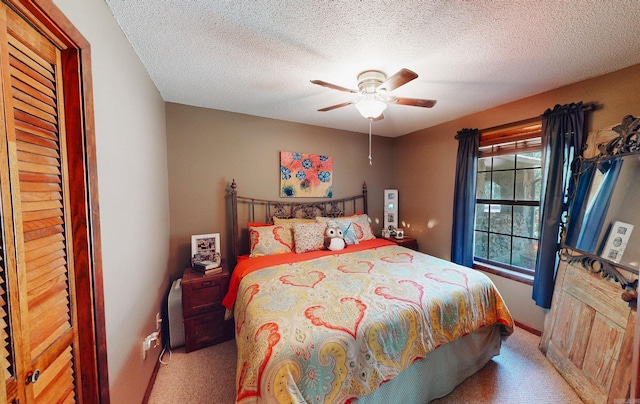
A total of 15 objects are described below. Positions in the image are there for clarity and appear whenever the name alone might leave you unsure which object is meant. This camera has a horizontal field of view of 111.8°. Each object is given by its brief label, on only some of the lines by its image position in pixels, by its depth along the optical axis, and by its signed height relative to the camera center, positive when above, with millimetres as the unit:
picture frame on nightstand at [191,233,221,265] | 2371 -613
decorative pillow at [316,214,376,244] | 2935 -449
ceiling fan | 1680 +781
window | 2418 -82
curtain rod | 1905 +766
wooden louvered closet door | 606 -106
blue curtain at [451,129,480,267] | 2752 -35
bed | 1071 -793
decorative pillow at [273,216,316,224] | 2795 -367
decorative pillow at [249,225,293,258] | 2432 -549
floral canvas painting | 3029 +254
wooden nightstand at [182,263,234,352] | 1995 -1109
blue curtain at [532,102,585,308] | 1978 +140
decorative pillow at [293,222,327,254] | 2533 -527
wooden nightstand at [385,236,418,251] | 3270 -757
